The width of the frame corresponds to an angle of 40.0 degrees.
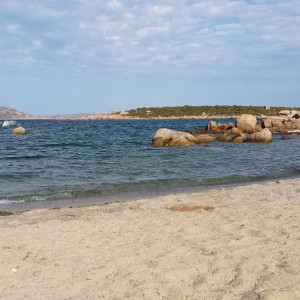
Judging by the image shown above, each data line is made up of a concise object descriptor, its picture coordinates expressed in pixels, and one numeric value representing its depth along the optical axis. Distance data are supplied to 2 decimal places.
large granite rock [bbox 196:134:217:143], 36.04
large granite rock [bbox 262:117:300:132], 50.94
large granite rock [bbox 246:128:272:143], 36.46
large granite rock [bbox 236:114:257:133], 44.12
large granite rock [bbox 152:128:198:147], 32.44
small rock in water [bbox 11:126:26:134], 56.62
